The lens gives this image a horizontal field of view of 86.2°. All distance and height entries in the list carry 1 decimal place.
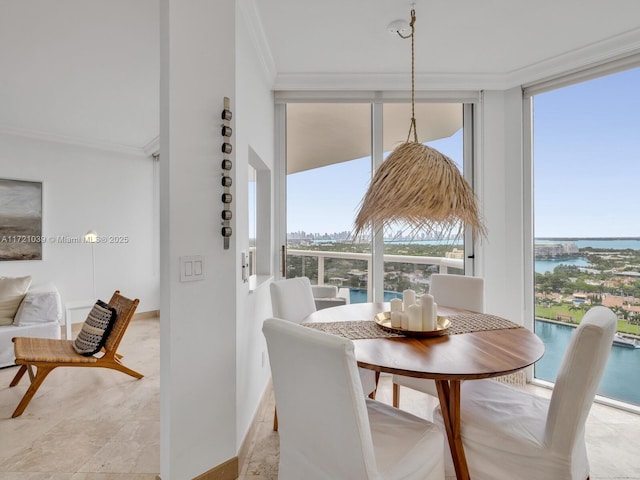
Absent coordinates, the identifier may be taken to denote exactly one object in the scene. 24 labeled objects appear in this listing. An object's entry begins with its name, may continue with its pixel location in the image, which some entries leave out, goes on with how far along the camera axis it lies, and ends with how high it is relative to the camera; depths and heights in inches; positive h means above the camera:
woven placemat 65.9 -17.7
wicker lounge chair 95.3 -33.0
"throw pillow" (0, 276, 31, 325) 128.3 -19.9
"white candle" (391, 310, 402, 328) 68.2 -15.8
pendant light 63.0 +8.5
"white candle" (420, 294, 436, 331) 65.9 -14.1
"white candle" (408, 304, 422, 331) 65.9 -14.9
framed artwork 155.2 +10.9
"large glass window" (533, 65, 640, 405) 100.2 +7.6
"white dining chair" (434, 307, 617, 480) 47.1 -29.1
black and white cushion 105.4 -27.8
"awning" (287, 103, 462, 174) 122.4 +41.2
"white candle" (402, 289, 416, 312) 73.9 -12.4
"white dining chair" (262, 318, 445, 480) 40.6 -24.2
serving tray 64.4 -17.0
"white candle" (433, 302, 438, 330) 66.2 -14.8
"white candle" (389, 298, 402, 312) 72.3 -13.6
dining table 49.6 -18.2
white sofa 122.6 -29.3
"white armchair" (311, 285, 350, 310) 118.0 -19.2
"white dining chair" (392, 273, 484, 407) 94.3 -14.7
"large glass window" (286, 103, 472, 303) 122.1 +18.9
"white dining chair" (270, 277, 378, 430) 77.8 -15.8
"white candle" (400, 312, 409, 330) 66.8 -15.7
